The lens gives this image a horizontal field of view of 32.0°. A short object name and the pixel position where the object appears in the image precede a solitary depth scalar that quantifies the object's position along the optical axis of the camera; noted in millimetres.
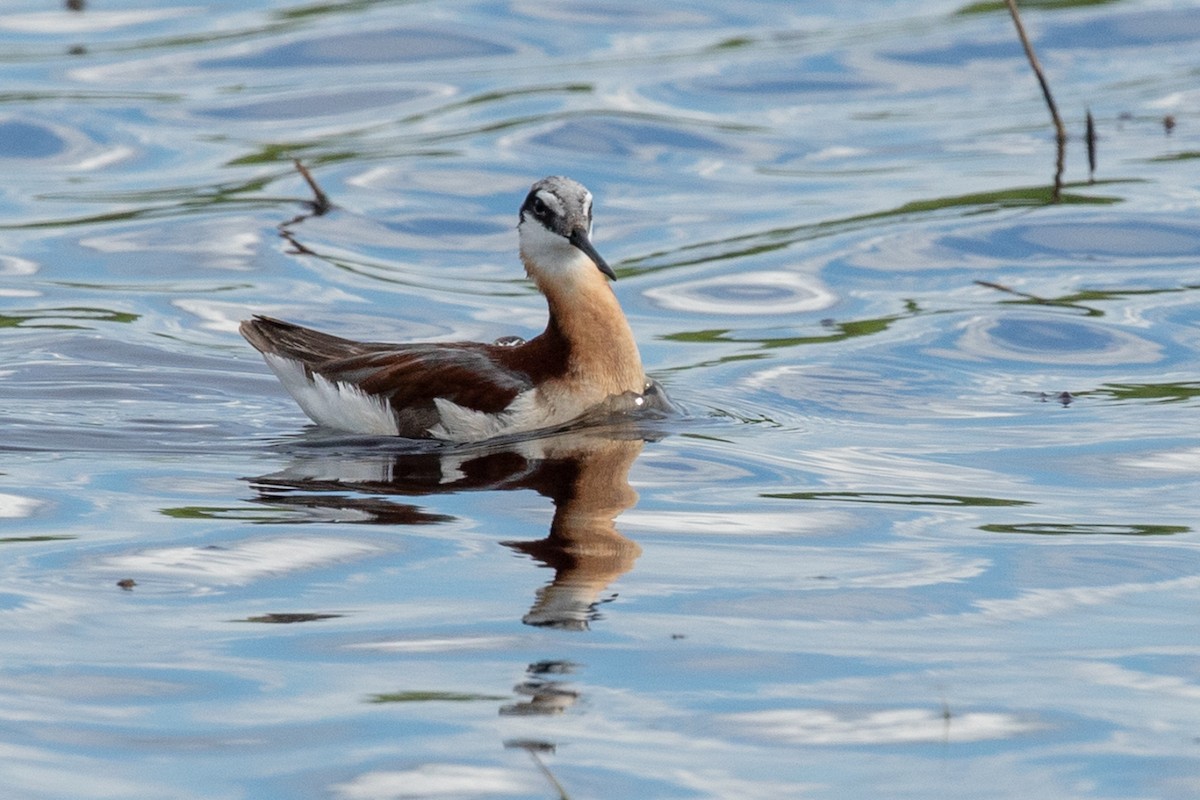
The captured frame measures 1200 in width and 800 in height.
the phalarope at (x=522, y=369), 11234
